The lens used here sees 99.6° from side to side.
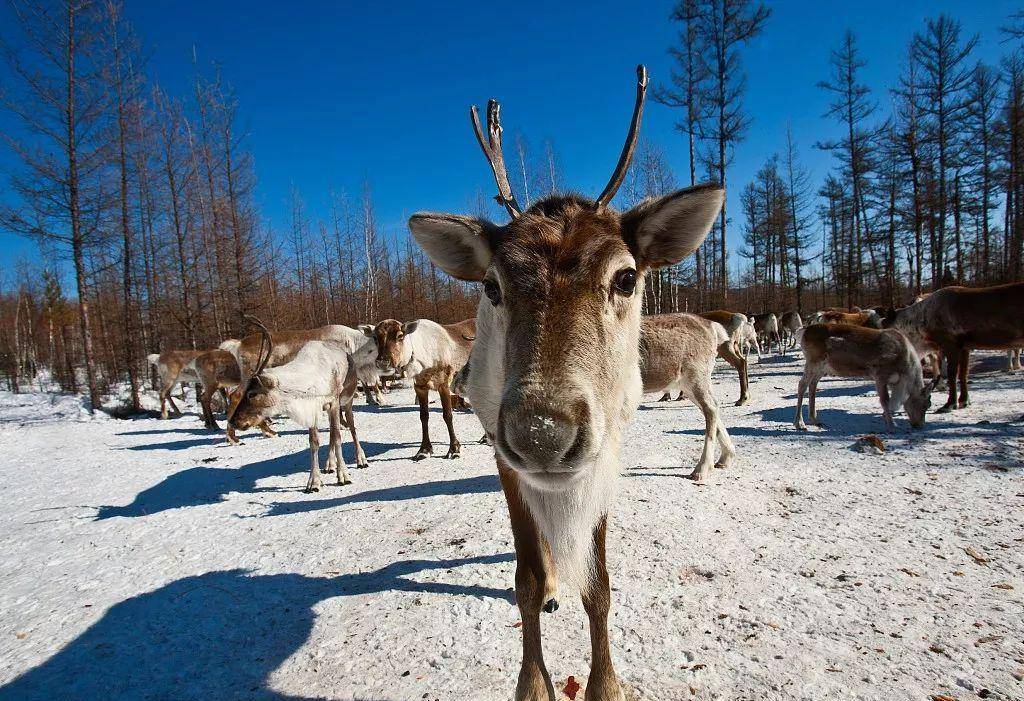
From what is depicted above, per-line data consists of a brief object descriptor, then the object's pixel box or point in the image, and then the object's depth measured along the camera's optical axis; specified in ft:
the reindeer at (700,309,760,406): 36.24
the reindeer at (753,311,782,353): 83.30
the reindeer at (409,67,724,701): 5.16
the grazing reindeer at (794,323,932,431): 24.73
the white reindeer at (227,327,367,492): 21.56
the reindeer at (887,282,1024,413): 28.27
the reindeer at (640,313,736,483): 20.16
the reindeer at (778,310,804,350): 86.02
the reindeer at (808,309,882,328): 49.14
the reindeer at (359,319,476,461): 26.15
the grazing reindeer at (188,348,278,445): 39.60
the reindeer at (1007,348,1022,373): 39.50
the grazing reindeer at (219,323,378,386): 36.70
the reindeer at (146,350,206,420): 45.88
